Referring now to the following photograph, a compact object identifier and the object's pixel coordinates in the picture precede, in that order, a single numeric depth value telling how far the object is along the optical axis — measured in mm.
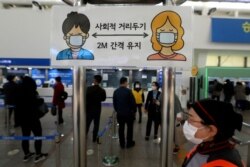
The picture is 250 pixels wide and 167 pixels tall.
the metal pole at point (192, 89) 14586
